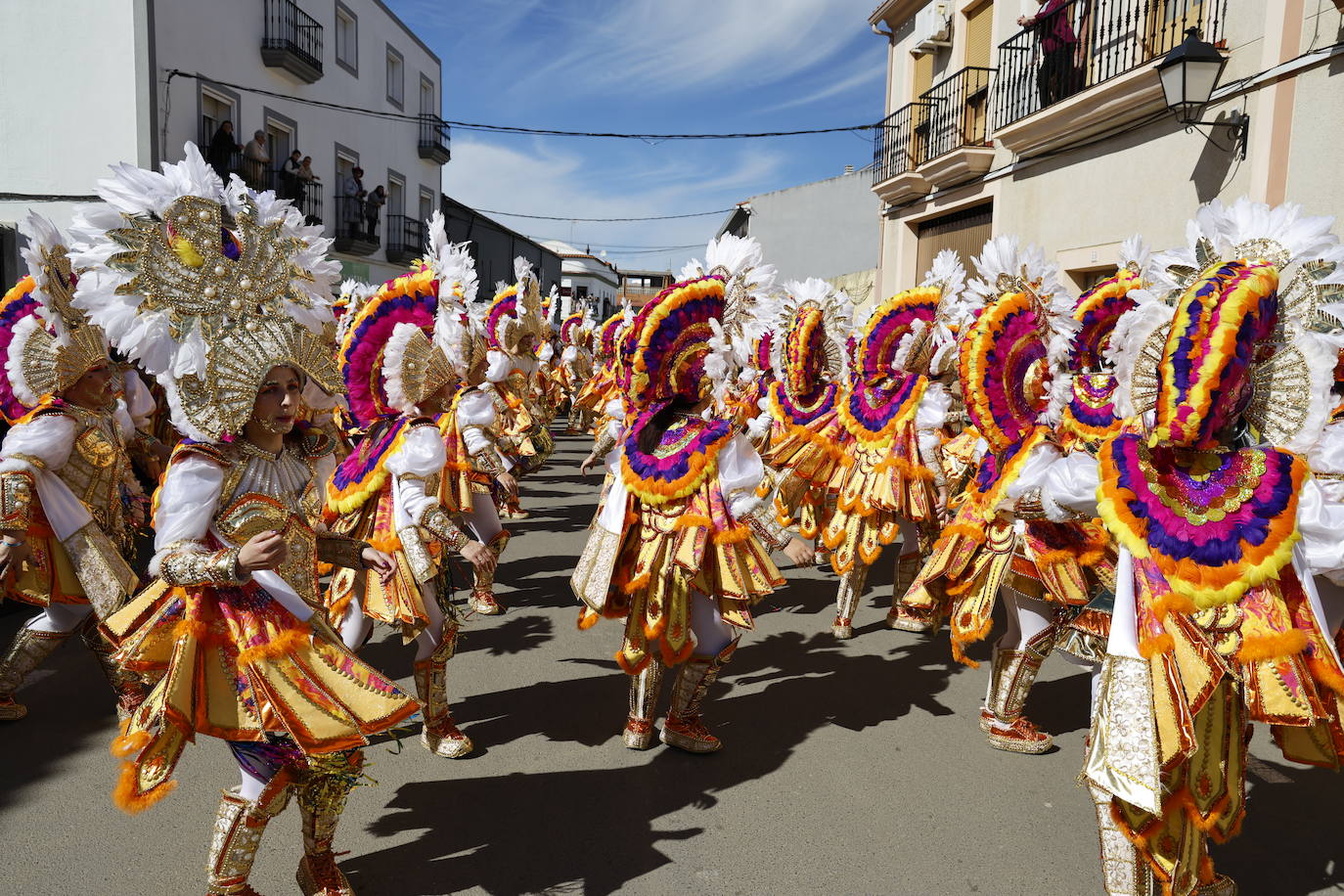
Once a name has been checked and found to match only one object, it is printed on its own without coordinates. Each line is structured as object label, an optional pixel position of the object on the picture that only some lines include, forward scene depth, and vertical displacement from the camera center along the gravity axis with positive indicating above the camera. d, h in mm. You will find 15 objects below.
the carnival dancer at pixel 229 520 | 2488 -455
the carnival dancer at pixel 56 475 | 4055 -548
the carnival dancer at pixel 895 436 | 6121 -344
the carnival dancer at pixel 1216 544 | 2443 -413
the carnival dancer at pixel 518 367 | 8742 +66
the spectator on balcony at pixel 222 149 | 15336 +3764
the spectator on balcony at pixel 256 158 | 16156 +3786
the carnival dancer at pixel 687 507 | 4020 -574
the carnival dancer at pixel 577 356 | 17625 +398
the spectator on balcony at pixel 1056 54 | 11164 +4286
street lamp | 8188 +2991
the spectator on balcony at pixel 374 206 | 21906 +4012
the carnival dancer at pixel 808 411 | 6840 -222
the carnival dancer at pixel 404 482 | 3910 -512
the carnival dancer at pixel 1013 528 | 4004 -633
